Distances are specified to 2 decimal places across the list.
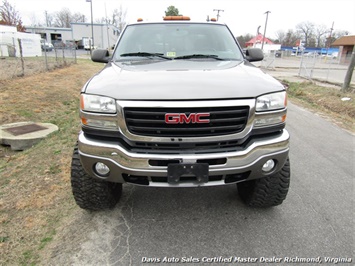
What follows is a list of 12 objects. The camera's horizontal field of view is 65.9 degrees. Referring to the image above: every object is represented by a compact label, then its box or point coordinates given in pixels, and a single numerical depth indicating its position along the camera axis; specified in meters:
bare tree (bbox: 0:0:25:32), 46.80
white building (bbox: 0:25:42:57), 26.91
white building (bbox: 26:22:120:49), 53.50
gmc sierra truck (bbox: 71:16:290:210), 2.14
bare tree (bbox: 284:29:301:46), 95.19
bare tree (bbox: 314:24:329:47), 91.05
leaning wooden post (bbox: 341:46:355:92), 10.59
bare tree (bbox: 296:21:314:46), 92.81
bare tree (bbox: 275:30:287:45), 99.94
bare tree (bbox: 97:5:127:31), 71.76
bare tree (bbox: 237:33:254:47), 86.10
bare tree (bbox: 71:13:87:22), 88.38
